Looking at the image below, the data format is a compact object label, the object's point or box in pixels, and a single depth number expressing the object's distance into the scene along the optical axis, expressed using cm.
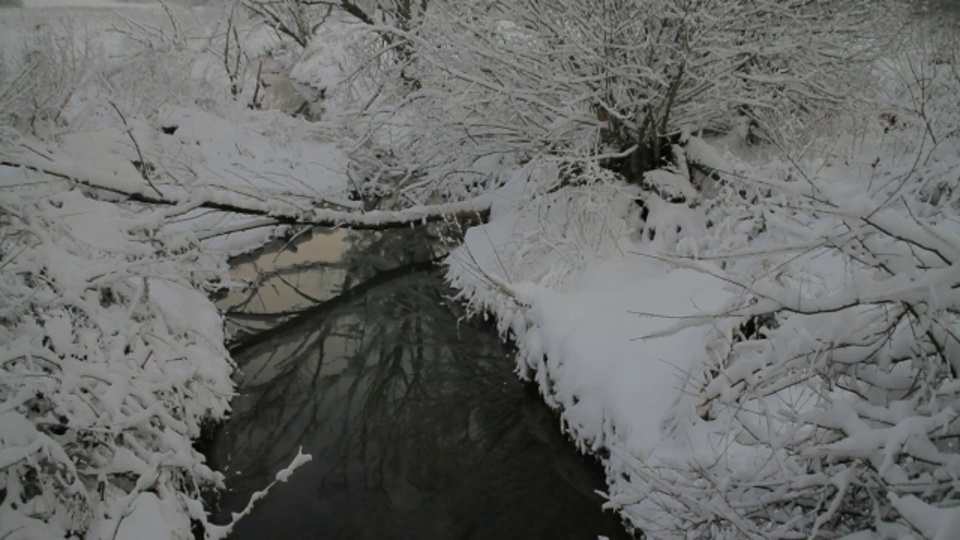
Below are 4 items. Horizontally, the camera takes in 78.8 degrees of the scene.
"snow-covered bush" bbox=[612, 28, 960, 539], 187
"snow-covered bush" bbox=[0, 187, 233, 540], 333
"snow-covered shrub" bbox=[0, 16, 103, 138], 784
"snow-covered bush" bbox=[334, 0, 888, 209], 664
